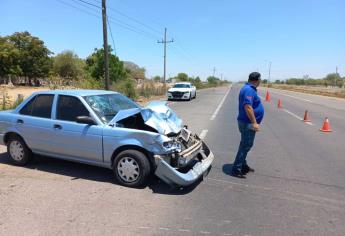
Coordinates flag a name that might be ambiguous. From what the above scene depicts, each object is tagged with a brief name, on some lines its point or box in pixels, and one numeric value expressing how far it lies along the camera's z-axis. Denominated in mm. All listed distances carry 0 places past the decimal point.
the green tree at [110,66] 47438
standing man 5688
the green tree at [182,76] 96500
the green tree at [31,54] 66000
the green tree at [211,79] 134000
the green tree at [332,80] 145938
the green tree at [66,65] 83562
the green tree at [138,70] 122912
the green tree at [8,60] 59312
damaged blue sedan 5164
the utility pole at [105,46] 20030
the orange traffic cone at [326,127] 12112
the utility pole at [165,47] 46219
